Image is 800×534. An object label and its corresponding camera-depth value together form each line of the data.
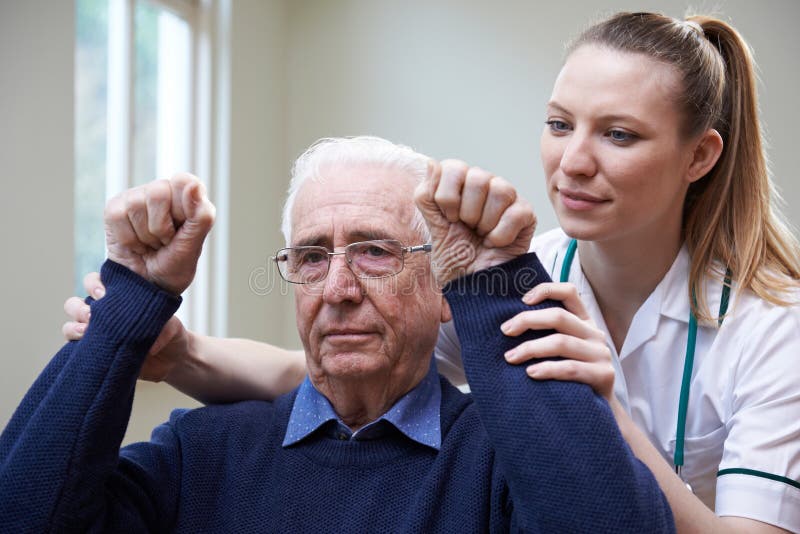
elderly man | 1.04
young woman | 1.50
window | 3.24
